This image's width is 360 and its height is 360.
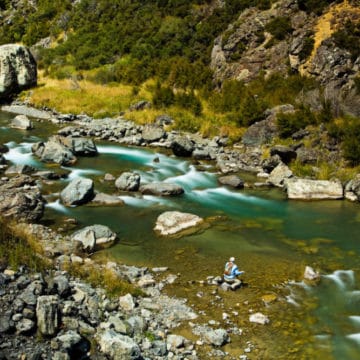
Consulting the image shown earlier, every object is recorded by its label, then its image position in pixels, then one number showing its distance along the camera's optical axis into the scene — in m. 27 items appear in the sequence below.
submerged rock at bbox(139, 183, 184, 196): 20.31
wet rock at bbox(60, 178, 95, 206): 18.38
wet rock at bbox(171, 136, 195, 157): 27.30
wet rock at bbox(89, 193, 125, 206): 18.77
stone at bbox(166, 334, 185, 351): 9.70
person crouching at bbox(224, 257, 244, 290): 12.49
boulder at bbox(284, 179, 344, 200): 20.73
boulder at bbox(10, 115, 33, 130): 33.22
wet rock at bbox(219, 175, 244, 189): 22.03
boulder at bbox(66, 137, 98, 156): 26.34
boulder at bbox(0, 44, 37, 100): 44.84
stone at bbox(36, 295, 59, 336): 8.88
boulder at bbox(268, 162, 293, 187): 22.40
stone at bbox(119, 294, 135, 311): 10.93
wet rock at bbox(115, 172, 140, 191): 20.61
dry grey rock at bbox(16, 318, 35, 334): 8.75
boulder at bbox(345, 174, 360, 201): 20.66
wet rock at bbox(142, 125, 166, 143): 30.43
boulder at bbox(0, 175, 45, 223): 16.00
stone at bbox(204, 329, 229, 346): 9.95
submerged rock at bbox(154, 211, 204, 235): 16.32
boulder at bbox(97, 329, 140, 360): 8.79
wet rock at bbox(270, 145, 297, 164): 24.67
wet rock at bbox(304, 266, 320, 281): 13.09
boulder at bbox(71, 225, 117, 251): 14.36
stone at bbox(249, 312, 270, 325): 10.92
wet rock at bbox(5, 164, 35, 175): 22.19
